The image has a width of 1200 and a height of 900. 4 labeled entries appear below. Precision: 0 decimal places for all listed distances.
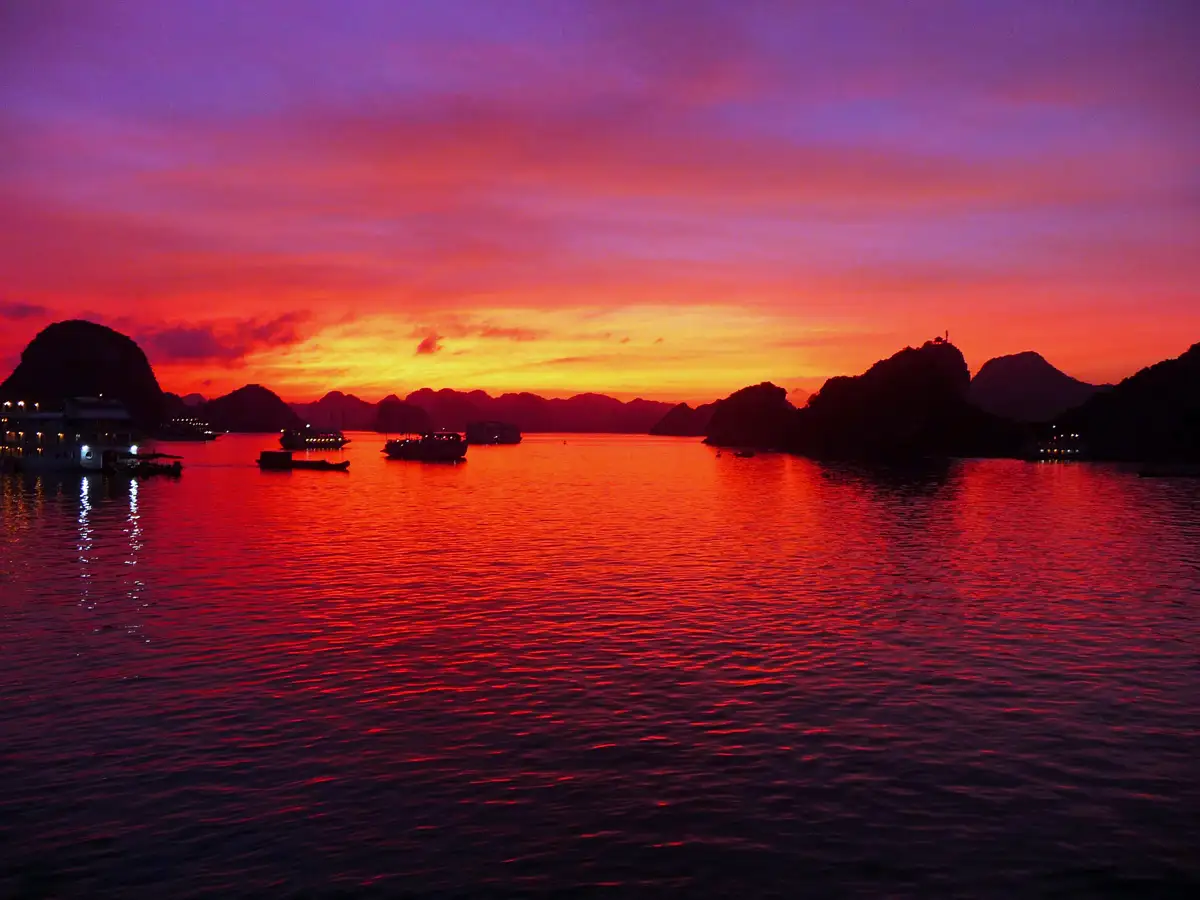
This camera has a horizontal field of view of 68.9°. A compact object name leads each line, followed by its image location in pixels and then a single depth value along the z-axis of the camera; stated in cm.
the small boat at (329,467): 19315
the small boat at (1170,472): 17962
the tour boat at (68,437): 16362
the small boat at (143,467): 16175
